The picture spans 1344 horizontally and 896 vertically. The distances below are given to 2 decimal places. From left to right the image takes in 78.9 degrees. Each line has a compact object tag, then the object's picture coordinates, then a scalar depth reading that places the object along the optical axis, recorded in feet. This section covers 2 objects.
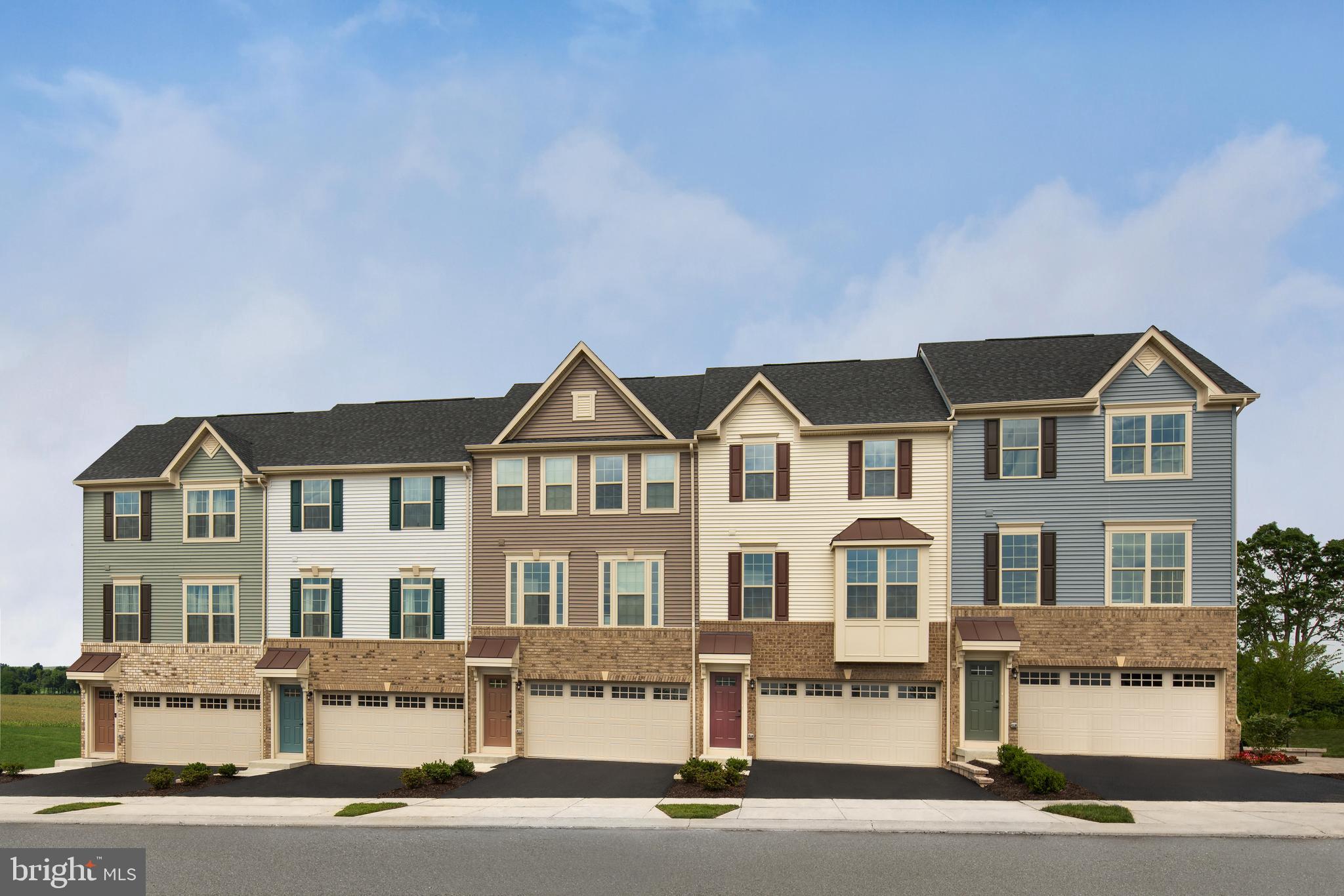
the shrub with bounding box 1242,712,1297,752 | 77.92
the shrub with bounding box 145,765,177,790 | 75.46
